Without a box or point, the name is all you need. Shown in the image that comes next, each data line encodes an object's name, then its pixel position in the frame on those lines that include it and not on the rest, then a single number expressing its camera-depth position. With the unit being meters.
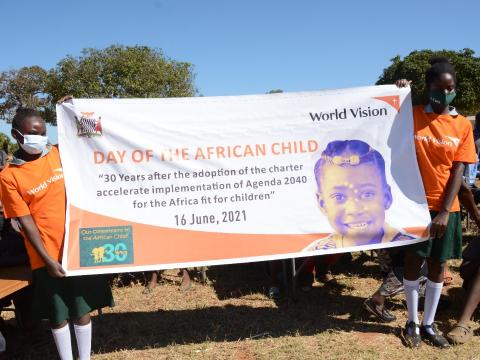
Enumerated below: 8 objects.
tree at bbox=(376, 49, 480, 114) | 30.91
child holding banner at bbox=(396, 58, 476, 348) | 3.40
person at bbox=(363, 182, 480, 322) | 4.12
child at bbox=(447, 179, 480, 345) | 3.64
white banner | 3.37
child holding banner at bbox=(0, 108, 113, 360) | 2.88
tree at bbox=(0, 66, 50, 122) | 36.19
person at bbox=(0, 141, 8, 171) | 11.76
